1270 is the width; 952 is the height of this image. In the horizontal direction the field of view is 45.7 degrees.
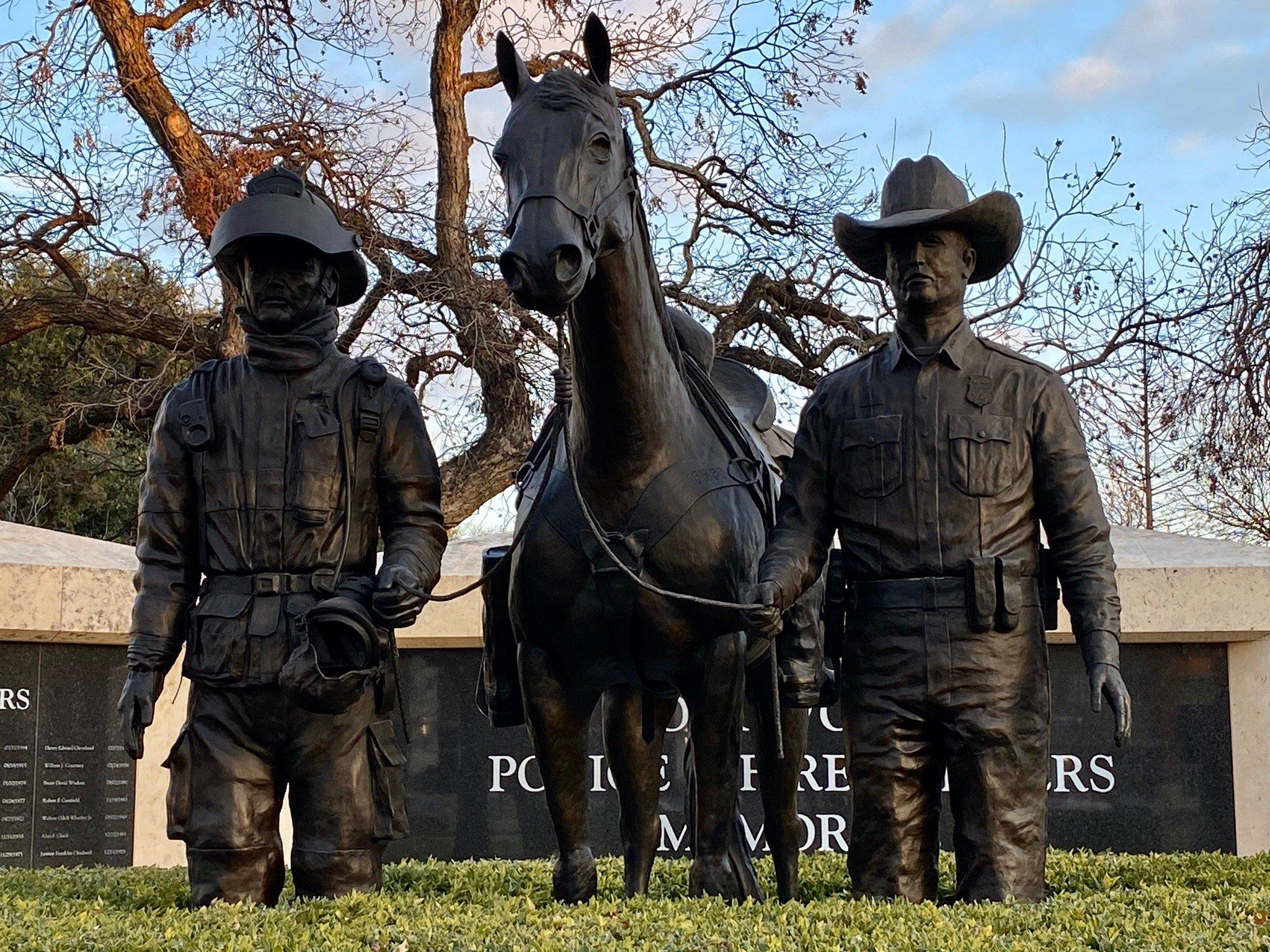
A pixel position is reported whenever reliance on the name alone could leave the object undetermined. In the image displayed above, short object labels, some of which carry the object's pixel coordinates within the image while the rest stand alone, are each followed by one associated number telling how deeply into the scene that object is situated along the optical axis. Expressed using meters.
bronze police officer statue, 4.87
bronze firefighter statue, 5.03
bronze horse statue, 4.58
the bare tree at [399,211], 13.77
